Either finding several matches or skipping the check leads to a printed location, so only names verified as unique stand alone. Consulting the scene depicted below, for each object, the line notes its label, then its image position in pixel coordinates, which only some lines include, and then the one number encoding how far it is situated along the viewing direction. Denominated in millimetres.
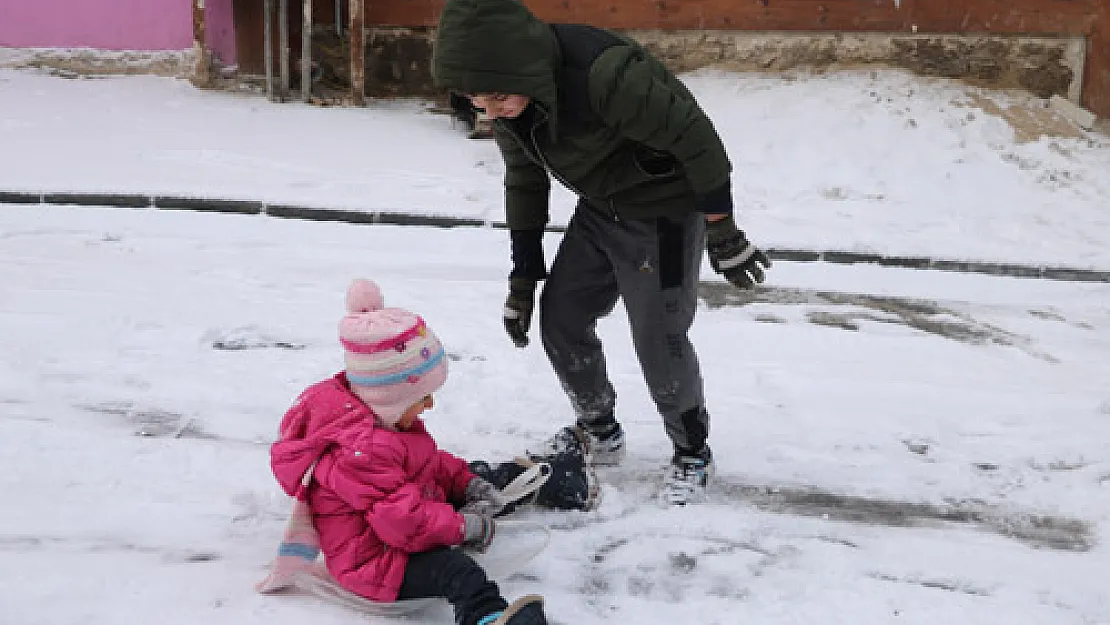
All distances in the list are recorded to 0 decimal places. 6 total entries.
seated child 2451
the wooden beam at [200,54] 9188
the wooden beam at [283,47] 9328
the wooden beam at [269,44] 9336
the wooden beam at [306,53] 9273
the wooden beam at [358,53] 9180
